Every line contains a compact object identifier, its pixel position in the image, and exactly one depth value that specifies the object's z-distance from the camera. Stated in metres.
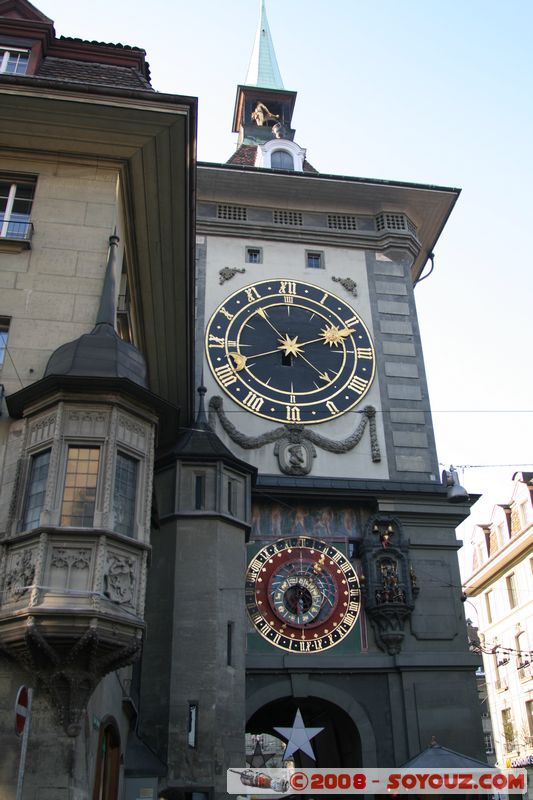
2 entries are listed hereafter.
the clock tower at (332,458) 18.27
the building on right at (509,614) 35.94
